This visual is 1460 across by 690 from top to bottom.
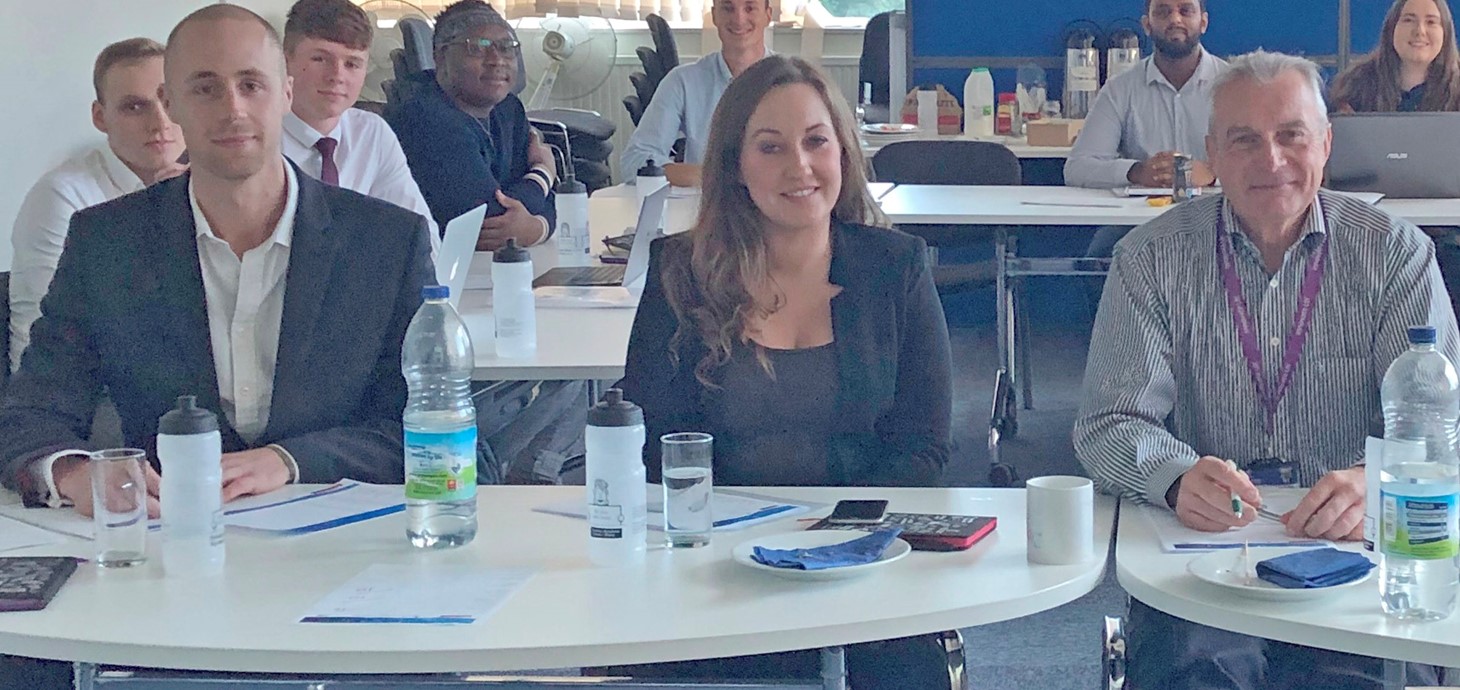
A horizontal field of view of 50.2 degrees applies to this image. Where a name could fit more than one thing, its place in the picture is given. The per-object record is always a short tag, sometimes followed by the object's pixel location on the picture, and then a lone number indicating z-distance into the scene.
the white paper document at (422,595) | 1.51
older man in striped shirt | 2.07
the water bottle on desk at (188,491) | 1.66
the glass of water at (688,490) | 1.74
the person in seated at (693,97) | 5.51
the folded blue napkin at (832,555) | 1.60
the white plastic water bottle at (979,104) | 6.44
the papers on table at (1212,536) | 1.73
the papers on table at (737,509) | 1.84
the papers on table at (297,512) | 1.84
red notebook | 1.71
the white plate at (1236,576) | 1.51
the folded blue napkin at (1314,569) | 1.52
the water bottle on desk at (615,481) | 1.65
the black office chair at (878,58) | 7.82
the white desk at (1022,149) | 6.02
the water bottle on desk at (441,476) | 1.72
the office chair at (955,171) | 5.27
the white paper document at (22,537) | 1.78
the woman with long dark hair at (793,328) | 2.25
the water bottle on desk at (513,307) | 2.74
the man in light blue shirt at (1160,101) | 5.34
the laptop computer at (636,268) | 3.32
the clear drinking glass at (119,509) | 1.69
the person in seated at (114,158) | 3.18
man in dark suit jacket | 2.22
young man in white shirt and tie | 3.73
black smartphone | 1.82
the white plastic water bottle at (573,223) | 3.63
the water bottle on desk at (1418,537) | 1.46
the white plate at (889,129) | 6.27
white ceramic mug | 1.65
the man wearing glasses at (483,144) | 4.04
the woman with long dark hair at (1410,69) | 5.25
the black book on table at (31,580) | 1.55
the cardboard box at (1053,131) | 6.07
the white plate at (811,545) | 1.60
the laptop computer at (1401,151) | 4.16
